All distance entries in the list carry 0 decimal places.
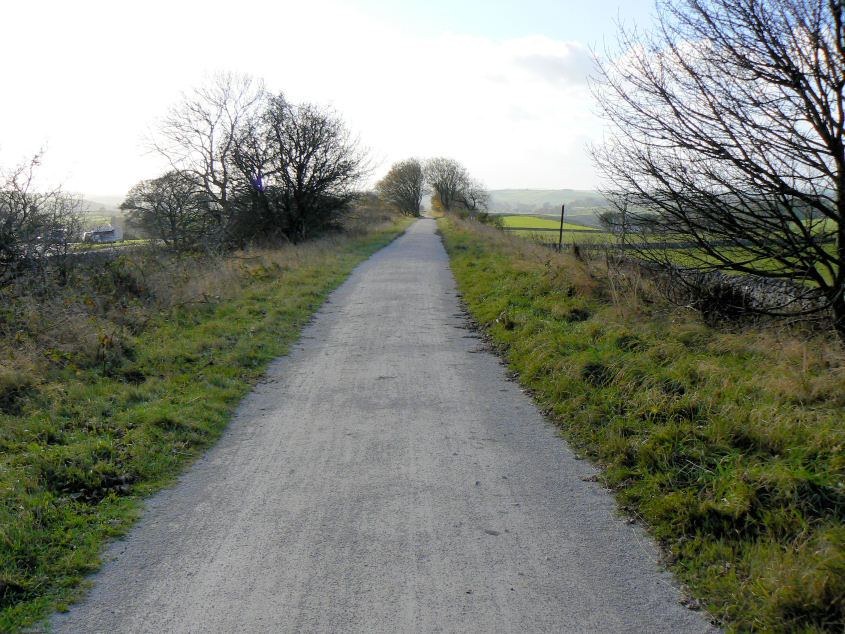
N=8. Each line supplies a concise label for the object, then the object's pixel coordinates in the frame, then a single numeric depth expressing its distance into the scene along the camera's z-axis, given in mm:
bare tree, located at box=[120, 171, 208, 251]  20938
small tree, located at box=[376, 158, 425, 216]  70312
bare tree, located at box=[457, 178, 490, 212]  61603
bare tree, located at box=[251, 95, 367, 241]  23766
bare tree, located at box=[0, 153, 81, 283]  9188
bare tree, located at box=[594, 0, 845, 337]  6145
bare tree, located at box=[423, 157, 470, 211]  70125
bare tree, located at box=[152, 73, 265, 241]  24469
